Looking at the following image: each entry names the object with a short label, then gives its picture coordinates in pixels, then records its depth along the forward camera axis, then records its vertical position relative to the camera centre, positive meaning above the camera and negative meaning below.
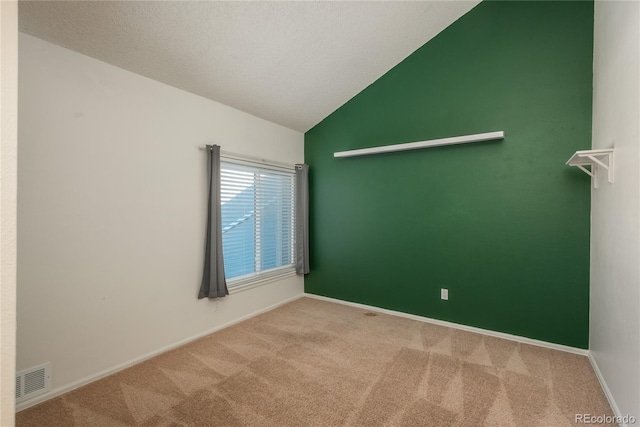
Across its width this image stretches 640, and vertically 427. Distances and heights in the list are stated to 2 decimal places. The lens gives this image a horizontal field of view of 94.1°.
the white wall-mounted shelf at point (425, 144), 2.96 +0.74
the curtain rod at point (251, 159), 3.19 +0.61
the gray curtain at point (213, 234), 3.04 -0.25
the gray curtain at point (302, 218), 4.22 -0.12
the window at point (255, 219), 3.35 -0.11
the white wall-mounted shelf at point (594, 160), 2.02 +0.39
